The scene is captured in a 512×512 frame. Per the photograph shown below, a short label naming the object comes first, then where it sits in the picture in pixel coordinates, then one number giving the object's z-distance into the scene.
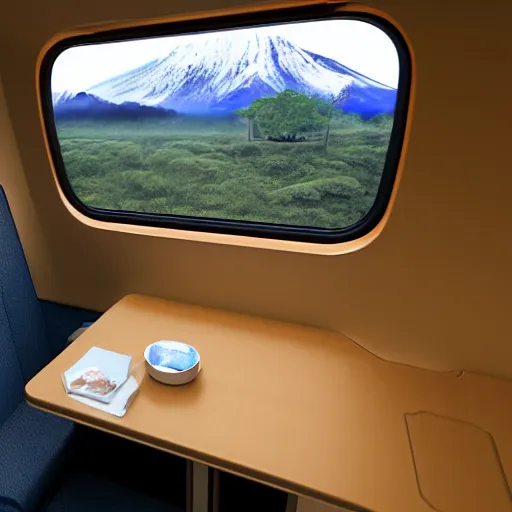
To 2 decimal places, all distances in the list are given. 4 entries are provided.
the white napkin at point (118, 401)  0.89
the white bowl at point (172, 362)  0.97
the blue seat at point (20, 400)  1.07
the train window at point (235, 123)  1.06
